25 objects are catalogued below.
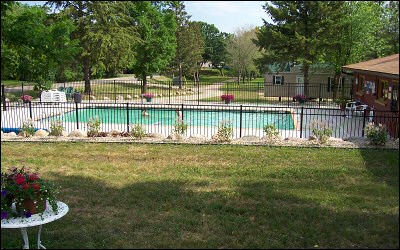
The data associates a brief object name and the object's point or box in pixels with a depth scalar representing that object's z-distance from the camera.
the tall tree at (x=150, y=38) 29.74
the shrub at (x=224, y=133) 11.34
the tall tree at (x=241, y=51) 41.75
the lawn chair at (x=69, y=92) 24.43
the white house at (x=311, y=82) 27.36
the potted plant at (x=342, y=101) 20.34
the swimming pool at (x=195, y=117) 17.19
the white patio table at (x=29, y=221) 4.26
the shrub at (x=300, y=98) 23.98
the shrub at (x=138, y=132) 11.73
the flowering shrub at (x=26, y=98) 20.09
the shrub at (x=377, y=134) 10.48
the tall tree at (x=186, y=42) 39.03
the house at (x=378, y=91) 12.35
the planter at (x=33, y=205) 4.44
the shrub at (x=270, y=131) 11.31
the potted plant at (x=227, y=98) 23.27
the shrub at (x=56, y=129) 12.01
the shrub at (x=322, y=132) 11.05
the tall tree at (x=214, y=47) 55.06
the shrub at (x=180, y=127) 11.96
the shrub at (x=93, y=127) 12.05
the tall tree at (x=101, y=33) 20.36
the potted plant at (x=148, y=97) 24.81
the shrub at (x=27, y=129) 11.80
